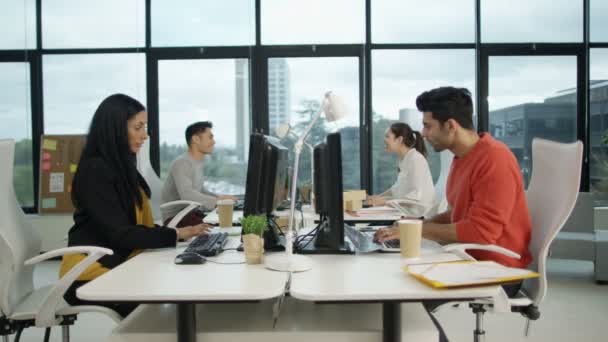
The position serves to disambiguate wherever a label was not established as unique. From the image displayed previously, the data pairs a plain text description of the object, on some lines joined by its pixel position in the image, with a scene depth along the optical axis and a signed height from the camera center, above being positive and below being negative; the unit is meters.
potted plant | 1.76 -0.29
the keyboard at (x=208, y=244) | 1.92 -0.36
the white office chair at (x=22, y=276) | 1.88 -0.46
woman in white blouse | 3.80 -0.20
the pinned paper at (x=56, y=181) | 5.27 -0.29
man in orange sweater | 2.10 -0.15
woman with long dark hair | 2.03 -0.18
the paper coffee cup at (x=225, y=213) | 2.78 -0.33
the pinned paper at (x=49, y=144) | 5.32 +0.08
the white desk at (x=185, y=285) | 1.39 -0.38
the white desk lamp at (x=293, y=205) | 1.67 -0.19
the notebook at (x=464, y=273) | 1.40 -0.35
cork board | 5.27 -0.20
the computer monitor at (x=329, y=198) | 1.78 -0.17
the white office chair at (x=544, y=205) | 1.98 -0.23
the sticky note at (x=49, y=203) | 5.27 -0.50
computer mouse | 1.79 -0.37
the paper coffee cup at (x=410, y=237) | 1.85 -0.31
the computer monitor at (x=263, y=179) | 1.89 -0.11
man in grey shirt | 4.04 -0.19
